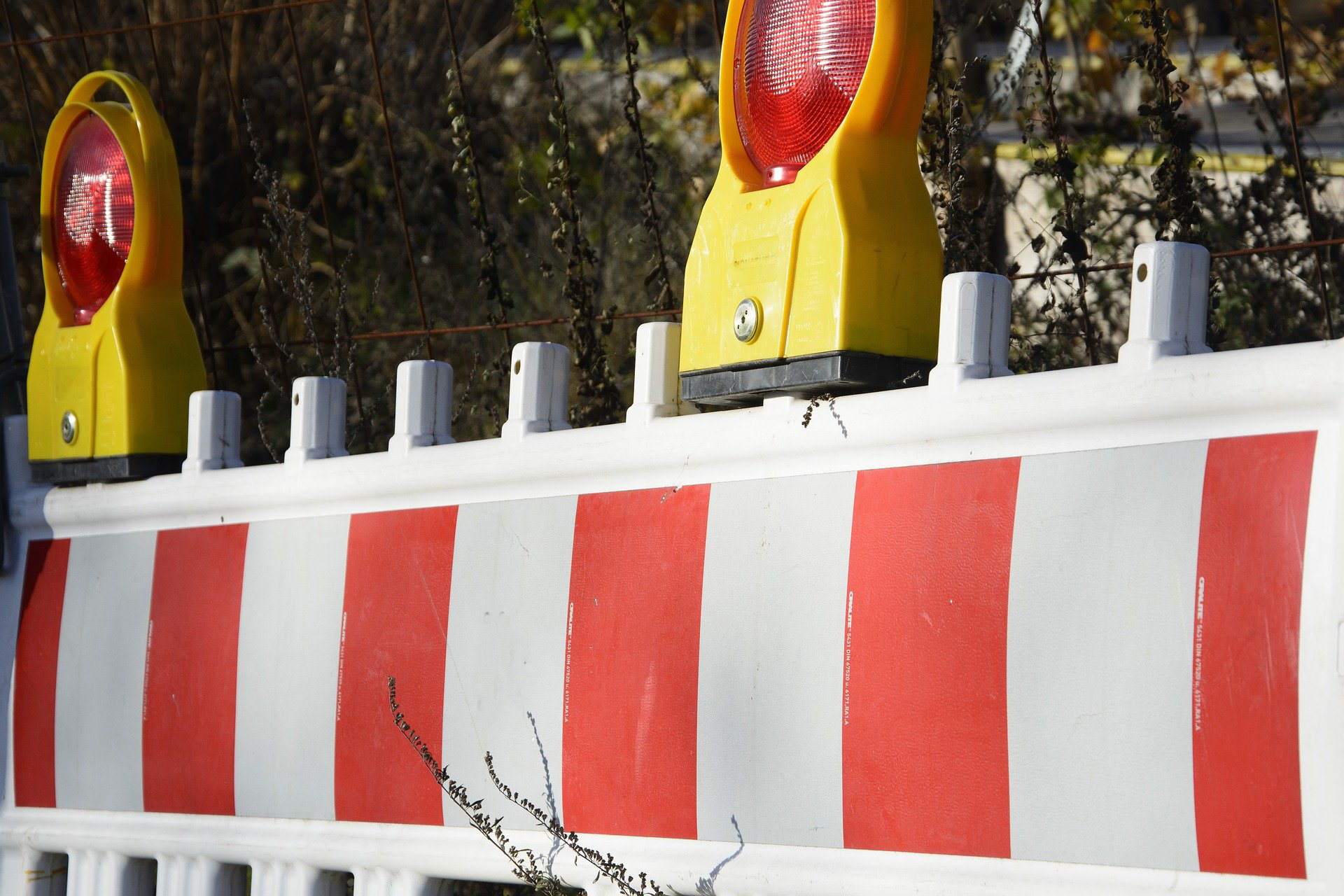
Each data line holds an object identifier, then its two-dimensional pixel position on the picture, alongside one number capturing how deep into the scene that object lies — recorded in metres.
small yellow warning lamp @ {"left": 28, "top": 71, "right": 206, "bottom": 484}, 5.16
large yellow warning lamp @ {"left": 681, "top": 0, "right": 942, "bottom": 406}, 3.56
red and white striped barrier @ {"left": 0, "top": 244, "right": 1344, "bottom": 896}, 2.80
